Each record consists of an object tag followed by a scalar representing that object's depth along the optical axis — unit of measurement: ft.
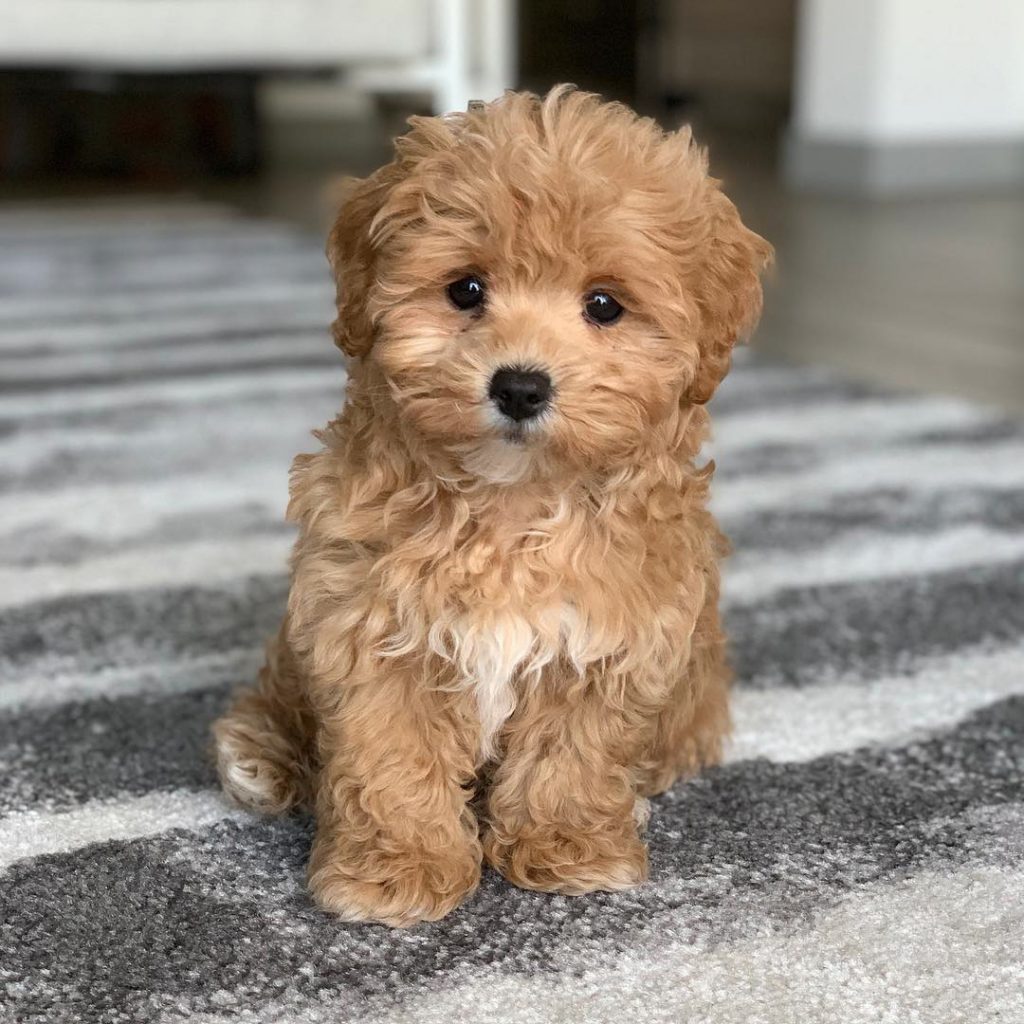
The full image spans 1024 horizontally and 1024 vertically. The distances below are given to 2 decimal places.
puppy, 2.92
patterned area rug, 2.92
